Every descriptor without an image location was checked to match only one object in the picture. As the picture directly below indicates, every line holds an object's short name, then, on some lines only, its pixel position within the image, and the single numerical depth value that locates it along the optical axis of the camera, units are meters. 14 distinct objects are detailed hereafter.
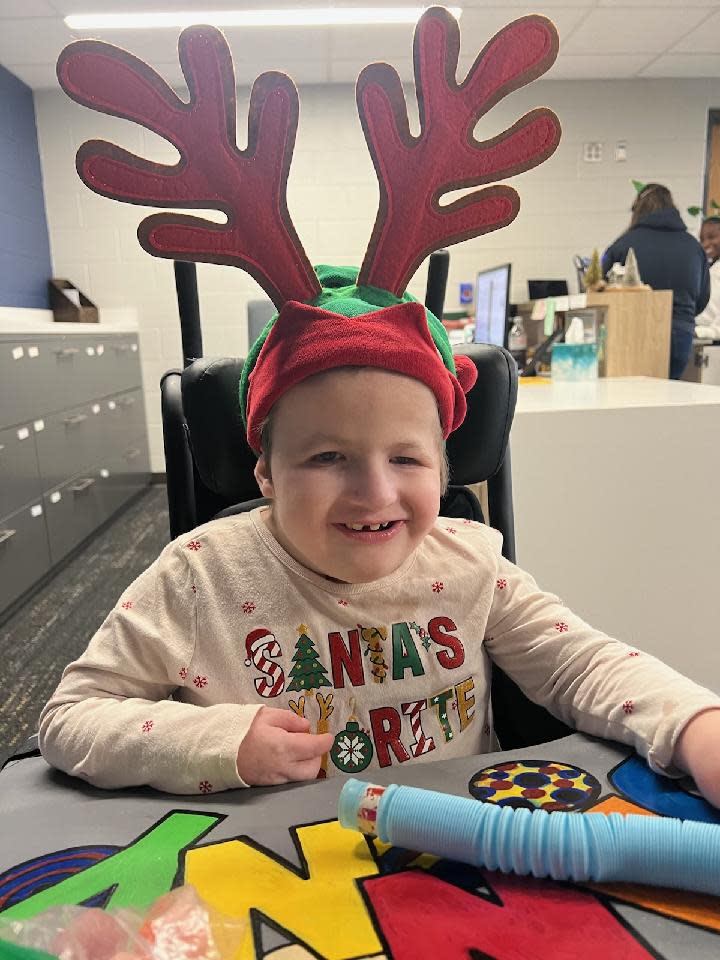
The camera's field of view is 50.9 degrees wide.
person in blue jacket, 3.66
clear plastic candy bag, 0.40
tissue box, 2.42
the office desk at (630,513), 1.72
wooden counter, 2.59
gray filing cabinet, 2.96
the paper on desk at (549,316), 2.82
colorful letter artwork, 0.42
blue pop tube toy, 0.45
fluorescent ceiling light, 3.84
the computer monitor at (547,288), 5.06
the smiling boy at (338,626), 0.64
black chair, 0.84
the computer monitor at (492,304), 2.77
